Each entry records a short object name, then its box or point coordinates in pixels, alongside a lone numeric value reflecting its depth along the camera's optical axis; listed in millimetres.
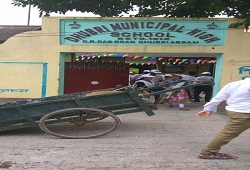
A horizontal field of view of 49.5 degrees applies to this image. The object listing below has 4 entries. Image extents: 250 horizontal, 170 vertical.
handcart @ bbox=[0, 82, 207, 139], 5301
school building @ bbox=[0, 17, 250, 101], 8383
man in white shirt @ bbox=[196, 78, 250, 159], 3867
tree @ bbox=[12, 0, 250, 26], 9727
